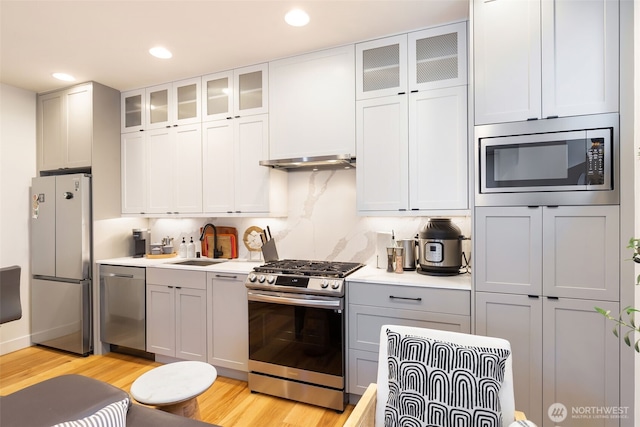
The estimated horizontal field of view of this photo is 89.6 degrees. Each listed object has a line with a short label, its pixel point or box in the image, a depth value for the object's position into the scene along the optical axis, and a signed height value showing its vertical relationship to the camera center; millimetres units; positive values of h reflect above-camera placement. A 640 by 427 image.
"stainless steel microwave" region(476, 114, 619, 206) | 1682 +270
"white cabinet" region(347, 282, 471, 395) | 2006 -670
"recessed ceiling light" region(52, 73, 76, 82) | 3053 +1316
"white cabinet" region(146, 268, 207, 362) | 2762 -896
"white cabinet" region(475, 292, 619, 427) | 1687 -768
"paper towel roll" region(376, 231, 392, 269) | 2605 -286
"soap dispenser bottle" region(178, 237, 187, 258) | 3451 -406
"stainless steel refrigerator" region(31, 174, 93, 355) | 3133 -490
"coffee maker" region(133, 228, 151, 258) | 3510 -333
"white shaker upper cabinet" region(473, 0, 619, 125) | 1686 +842
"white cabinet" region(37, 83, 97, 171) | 3225 +879
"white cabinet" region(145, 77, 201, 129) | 3160 +1095
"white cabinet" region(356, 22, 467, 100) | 2258 +1102
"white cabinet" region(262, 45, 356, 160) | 2557 +882
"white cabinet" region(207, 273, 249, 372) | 2598 -897
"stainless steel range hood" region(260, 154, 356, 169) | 2496 +403
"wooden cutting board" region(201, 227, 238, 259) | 3293 -312
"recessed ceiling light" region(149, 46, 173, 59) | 2596 +1316
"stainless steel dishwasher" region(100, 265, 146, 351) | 3012 -895
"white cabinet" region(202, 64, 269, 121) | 2863 +1098
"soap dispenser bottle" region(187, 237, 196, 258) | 3430 -403
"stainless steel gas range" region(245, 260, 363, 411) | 2236 -882
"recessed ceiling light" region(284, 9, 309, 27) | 2133 +1318
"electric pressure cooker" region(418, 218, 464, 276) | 2254 -269
